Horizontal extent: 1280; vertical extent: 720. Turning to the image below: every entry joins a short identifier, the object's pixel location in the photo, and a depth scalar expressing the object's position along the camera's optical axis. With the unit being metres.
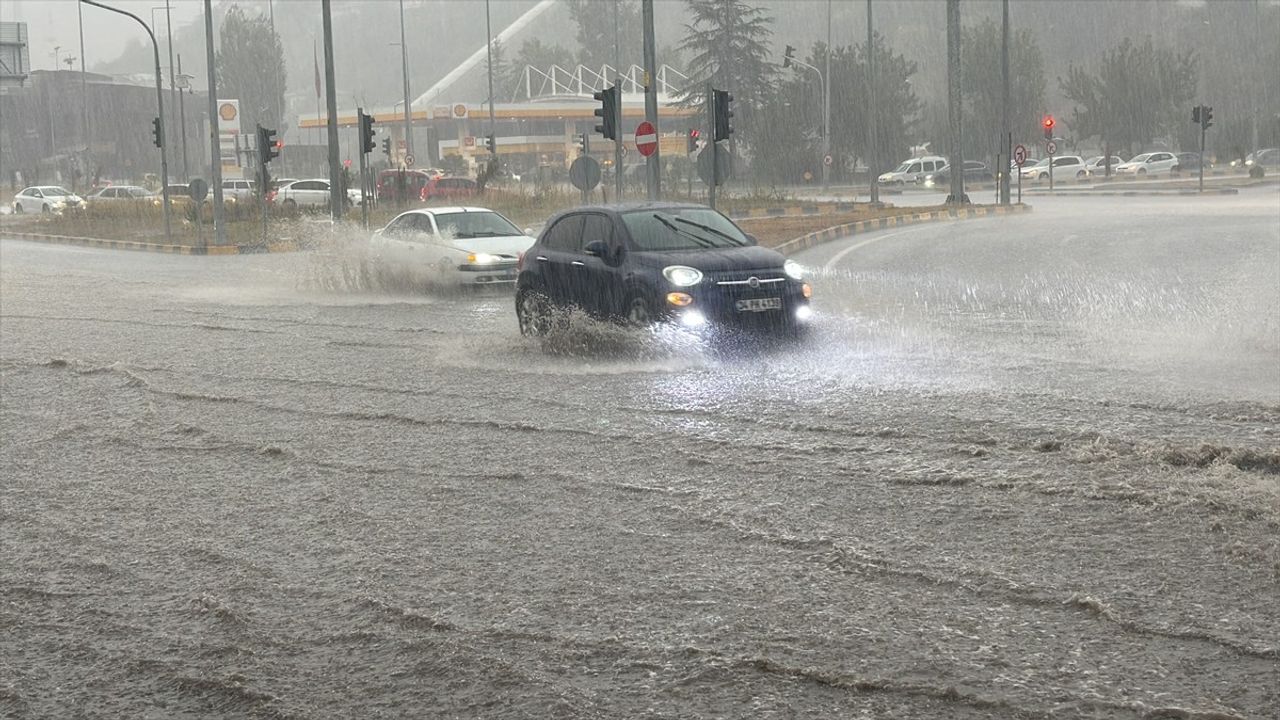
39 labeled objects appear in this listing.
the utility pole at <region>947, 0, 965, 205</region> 45.38
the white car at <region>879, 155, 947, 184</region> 76.25
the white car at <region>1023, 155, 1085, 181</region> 76.94
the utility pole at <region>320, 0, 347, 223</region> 35.12
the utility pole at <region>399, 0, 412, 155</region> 89.46
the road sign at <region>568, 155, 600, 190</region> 28.28
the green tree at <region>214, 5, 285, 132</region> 161.25
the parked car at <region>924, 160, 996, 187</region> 75.38
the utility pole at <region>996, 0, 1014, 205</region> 43.34
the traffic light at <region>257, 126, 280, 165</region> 36.25
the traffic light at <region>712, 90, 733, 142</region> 26.14
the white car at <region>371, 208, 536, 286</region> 21.52
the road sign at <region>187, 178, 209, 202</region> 39.09
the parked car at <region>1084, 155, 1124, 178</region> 81.38
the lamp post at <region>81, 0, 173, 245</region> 41.91
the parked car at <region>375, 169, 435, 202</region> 54.28
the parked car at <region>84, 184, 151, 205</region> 68.38
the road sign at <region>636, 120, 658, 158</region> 25.55
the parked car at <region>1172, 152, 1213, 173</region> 77.06
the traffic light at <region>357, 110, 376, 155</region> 34.50
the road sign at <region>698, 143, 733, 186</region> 26.62
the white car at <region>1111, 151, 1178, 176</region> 75.00
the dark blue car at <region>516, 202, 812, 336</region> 13.02
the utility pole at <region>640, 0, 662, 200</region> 26.83
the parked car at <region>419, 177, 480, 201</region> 53.88
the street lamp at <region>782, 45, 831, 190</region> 68.56
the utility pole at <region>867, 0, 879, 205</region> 47.66
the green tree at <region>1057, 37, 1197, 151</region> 90.31
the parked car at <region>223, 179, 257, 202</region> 65.06
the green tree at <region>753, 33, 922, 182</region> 79.75
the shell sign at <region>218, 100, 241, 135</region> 57.69
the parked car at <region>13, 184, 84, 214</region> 68.25
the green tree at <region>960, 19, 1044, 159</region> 93.38
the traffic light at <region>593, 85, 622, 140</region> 26.80
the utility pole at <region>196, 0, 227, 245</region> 36.88
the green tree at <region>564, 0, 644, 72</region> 189.00
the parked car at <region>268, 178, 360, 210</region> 59.09
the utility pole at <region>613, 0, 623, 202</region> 28.10
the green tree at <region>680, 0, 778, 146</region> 108.75
